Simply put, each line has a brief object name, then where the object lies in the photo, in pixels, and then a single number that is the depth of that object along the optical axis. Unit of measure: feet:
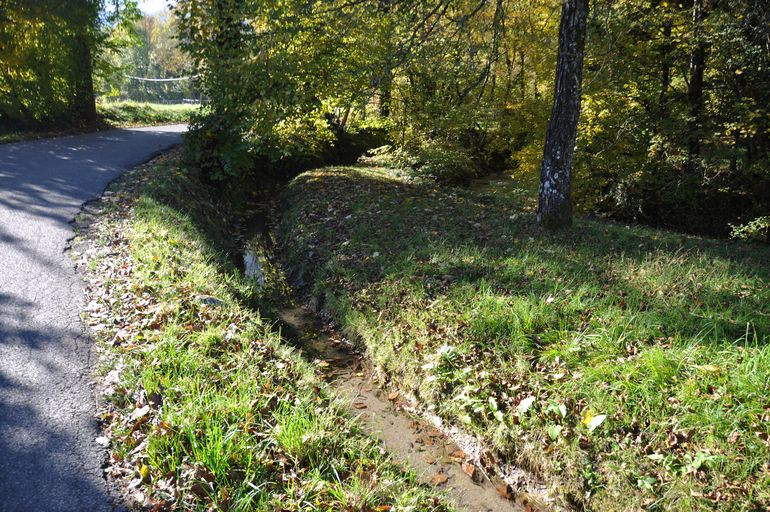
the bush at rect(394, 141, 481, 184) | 41.88
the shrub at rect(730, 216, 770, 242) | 25.44
